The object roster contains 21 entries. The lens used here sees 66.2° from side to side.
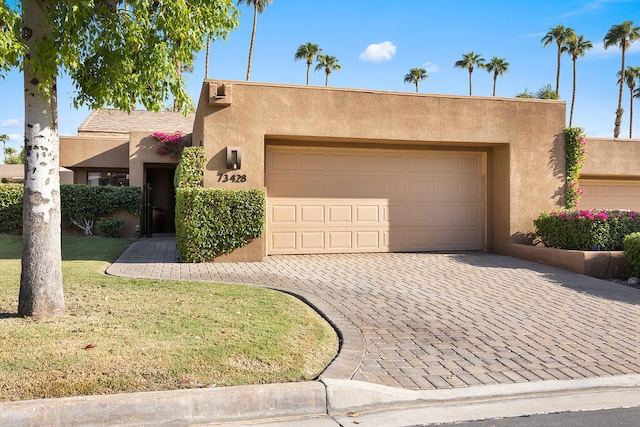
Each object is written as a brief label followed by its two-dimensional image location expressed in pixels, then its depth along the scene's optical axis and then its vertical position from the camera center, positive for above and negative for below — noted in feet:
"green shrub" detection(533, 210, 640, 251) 32.83 -2.09
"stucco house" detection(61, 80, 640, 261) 35.27 +2.76
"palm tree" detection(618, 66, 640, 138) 139.36 +34.59
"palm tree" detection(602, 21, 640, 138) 122.42 +41.16
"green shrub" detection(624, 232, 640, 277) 29.81 -3.44
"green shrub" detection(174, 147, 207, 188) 34.71 +2.32
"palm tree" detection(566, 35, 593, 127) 135.23 +41.94
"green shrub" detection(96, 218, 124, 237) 52.13 -2.89
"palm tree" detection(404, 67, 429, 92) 165.58 +41.73
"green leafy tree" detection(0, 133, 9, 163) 257.34 +31.39
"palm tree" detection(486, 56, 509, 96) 156.87 +42.34
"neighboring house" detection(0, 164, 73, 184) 119.75 +7.37
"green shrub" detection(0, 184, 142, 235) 50.98 -0.41
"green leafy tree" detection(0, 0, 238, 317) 16.56 +4.78
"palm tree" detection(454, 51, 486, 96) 160.15 +45.11
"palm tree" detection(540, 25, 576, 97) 134.72 +44.94
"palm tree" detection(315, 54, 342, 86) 142.33 +39.39
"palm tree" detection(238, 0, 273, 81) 114.42 +44.78
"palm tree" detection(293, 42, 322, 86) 139.03 +41.78
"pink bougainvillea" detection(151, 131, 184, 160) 58.75 +6.48
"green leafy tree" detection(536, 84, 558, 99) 125.59 +28.06
